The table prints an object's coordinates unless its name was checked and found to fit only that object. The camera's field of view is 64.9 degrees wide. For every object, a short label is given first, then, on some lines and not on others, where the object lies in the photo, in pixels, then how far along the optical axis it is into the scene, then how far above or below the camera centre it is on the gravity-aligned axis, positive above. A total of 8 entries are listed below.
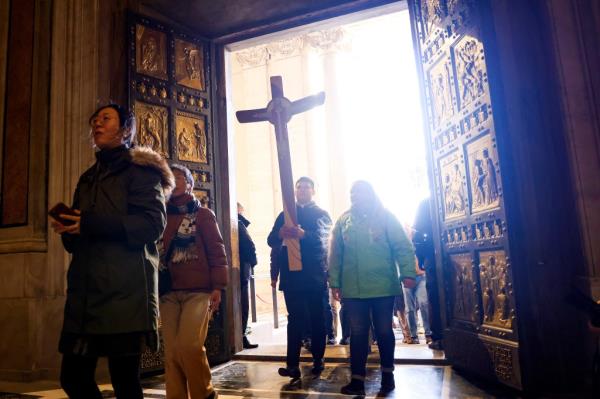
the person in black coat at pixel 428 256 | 5.25 +0.09
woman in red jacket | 2.87 -0.06
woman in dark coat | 1.88 +0.04
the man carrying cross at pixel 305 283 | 4.19 -0.09
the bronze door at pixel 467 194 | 3.53 +0.56
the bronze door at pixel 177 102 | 5.09 +2.02
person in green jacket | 3.63 -0.04
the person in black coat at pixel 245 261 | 6.37 +0.20
